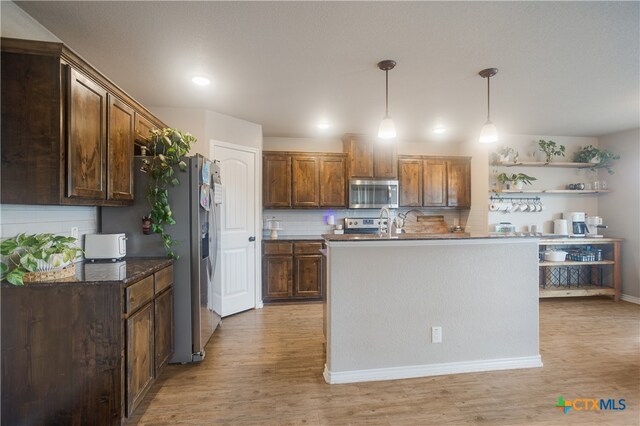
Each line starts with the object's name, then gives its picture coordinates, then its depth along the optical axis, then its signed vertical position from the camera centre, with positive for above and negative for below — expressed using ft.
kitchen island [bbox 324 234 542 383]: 7.48 -2.48
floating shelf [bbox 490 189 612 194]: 14.78 +1.03
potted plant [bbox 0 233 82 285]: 5.04 -0.78
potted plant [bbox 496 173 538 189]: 14.92 +1.59
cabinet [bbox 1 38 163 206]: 5.25 +1.63
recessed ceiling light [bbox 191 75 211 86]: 8.62 +3.93
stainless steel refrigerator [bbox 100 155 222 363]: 8.11 -0.76
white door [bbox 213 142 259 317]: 11.94 -0.65
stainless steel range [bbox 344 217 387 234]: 15.49 -0.71
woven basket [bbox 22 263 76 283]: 5.24 -1.16
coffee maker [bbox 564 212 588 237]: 14.89 -0.66
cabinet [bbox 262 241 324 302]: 13.85 -2.80
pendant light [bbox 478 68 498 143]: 8.24 +2.30
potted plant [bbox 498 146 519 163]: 14.83 +2.89
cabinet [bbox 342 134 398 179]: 14.93 +2.77
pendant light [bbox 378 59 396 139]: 7.68 +2.33
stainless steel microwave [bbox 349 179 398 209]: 15.12 +0.95
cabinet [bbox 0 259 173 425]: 5.14 -2.53
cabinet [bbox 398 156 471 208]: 15.81 +1.64
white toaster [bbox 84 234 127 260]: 7.08 -0.83
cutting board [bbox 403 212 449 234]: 16.56 -0.72
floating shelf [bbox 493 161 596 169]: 14.82 +2.40
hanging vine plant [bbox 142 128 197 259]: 7.93 +1.10
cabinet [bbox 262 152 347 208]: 14.55 +1.61
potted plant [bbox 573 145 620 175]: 14.82 +2.75
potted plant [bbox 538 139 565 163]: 14.93 +3.20
